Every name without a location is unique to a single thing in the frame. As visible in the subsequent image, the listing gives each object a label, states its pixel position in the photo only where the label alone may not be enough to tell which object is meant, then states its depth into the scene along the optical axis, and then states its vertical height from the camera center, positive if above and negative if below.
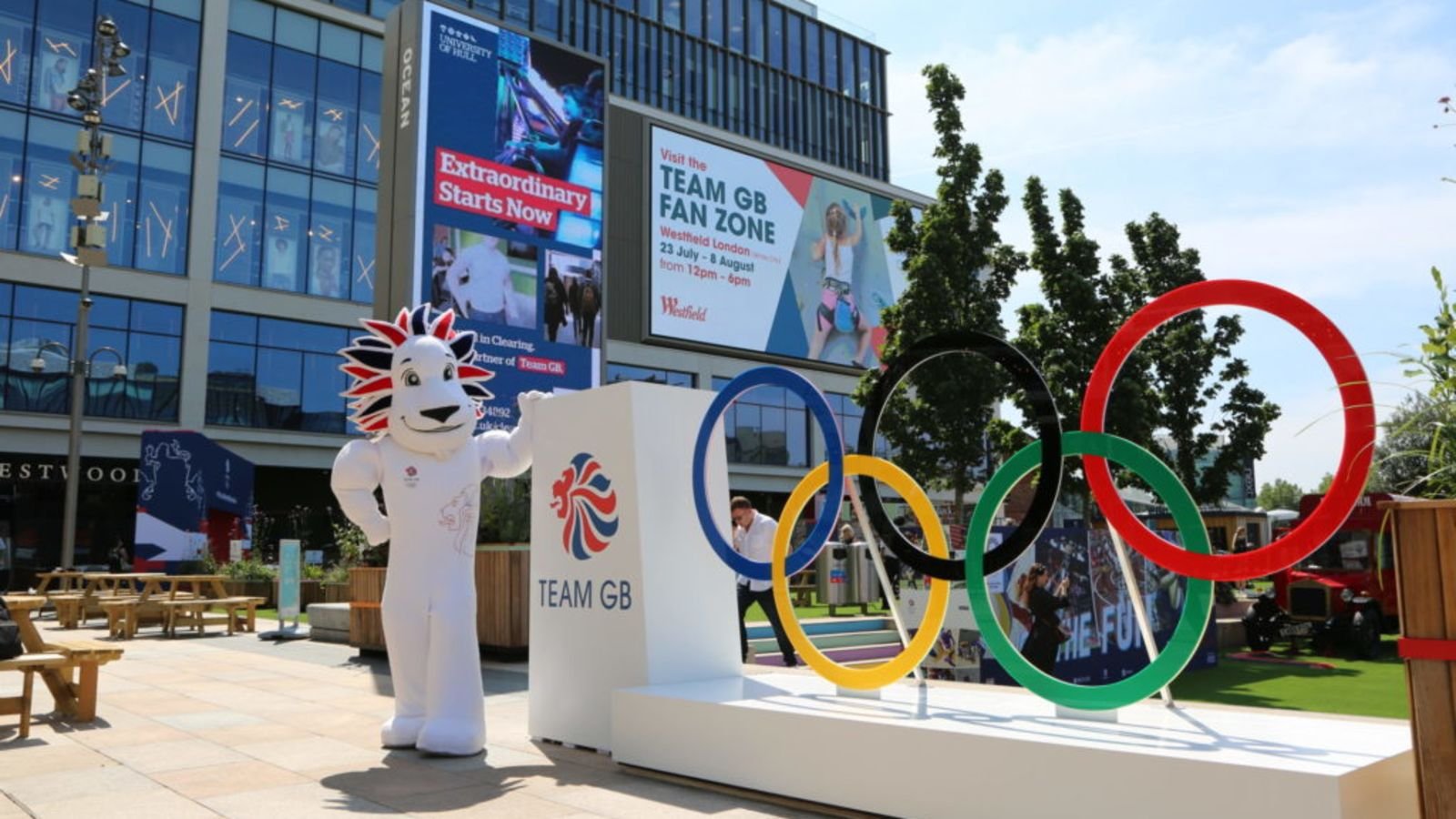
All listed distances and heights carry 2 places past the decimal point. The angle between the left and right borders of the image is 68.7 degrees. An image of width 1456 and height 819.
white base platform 3.85 -0.91
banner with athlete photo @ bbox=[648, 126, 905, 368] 34.28 +9.84
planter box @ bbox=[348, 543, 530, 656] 11.95 -0.66
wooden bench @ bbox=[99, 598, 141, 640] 15.33 -1.11
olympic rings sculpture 4.14 +0.16
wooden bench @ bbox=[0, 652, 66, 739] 7.35 -0.94
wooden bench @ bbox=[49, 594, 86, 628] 16.89 -1.16
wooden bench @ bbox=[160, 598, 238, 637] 15.88 -1.18
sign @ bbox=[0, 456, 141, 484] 27.28 +1.78
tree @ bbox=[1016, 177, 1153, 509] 17.31 +3.72
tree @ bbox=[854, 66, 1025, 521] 18.17 +4.01
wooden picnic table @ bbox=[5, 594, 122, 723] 7.88 -0.93
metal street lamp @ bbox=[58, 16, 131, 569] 16.61 +5.33
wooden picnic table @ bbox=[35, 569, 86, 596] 18.20 -0.68
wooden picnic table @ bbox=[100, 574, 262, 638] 15.66 -1.03
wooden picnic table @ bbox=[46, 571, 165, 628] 16.59 -0.95
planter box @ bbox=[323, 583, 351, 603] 19.27 -0.98
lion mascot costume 6.82 +0.20
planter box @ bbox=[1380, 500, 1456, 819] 3.43 -0.29
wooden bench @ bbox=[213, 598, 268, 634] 16.28 -1.12
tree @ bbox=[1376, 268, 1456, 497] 3.58 +0.43
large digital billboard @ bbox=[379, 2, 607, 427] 17.02 +5.97
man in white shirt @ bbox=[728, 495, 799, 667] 10.20 -0.08
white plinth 6.72 -0.27
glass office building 27.30 +8.33
